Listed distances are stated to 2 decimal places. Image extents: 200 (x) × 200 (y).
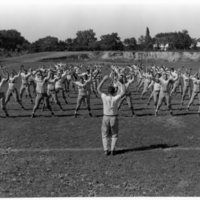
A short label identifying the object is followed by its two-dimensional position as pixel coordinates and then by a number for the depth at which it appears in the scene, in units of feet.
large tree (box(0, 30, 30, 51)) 486.06
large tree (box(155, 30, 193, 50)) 431.43
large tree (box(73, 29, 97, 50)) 468.59
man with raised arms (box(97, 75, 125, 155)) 46.06
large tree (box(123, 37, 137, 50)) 467.52
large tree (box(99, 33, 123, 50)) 444.59
